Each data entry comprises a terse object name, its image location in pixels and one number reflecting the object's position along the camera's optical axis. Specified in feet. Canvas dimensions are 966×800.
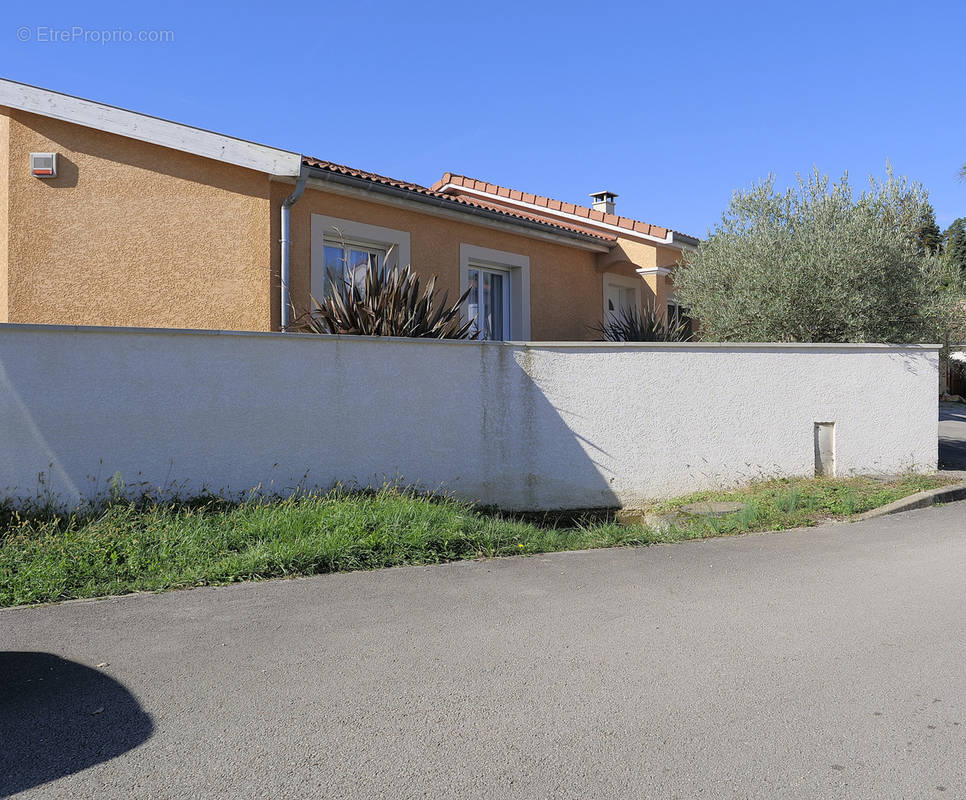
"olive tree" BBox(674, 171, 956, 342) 34.55
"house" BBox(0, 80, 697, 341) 29.71
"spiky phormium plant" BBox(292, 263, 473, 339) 28.35
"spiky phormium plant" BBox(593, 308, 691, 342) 40.47
